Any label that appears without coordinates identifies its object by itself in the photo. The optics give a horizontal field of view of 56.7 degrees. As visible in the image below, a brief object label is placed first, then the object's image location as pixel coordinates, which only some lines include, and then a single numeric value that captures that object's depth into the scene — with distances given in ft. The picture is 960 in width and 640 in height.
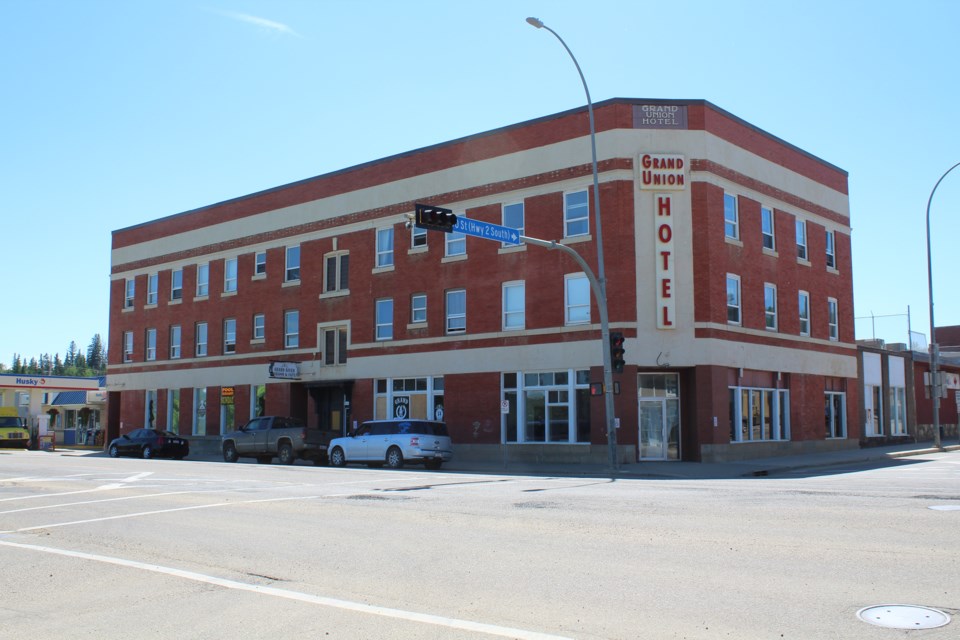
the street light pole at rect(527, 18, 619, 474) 81.25
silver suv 94.99
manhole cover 21.90
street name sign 75.87
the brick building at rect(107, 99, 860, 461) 99.45
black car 129.80
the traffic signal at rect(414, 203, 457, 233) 69.51
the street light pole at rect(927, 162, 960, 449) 121.80
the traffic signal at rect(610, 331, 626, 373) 80.18
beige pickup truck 107.14
